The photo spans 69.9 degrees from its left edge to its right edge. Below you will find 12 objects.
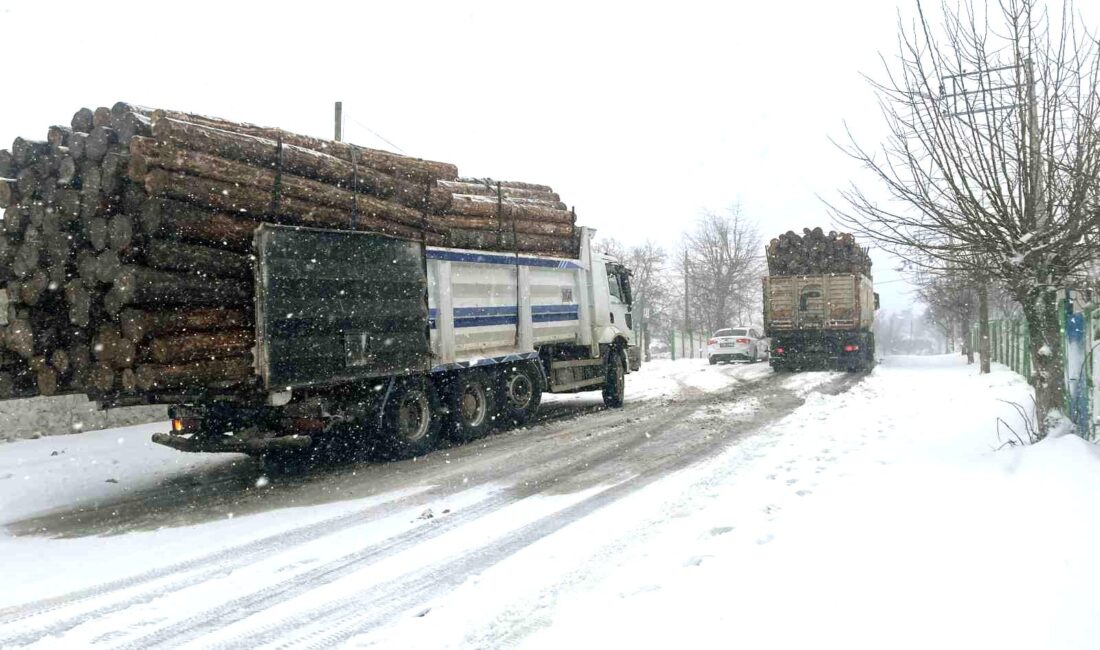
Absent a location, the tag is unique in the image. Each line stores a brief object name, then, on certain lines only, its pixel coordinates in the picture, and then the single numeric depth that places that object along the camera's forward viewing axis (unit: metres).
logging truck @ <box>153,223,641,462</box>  7.86
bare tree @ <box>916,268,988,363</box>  26.12
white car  30.98
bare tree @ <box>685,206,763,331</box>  49.88
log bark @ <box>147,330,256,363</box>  6.97
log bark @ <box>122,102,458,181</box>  7.71
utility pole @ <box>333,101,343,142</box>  18.28
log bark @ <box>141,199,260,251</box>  6.88
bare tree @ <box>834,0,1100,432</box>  6.97
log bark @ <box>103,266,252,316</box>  6.79
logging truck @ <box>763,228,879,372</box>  22.94
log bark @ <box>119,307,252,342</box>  6.87
